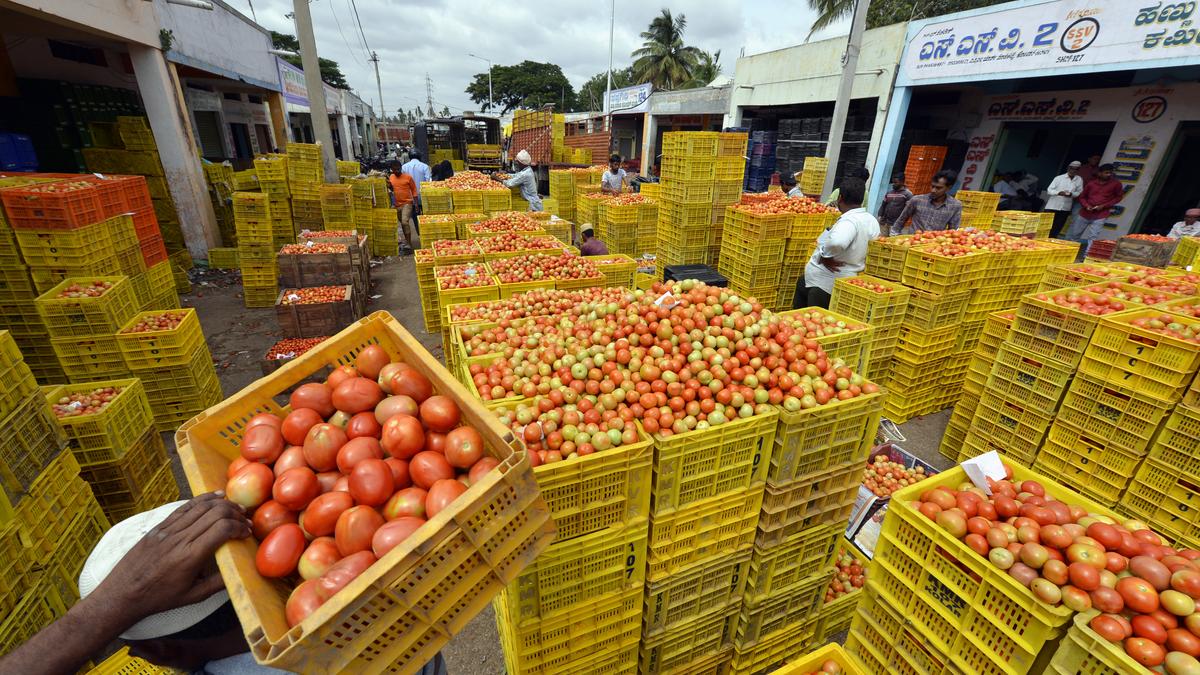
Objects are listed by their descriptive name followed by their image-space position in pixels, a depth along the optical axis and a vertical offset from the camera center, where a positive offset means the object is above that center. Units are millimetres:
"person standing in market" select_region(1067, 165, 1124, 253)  10758 -630
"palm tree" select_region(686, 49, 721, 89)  41906 +7274
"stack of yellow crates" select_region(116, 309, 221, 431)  5531 -2561
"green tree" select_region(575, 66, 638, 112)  67438 +9189
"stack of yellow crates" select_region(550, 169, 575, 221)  16719 -1278
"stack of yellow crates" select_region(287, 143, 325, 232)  11594 -999
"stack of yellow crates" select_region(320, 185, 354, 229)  12039 -1573
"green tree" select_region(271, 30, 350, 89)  51812 +8967
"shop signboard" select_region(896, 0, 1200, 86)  9477 +2956
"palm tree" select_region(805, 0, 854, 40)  21531 +6663
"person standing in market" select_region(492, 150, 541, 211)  13023 -845
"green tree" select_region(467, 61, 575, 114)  74500 +9600
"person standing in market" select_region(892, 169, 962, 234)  8039 -645
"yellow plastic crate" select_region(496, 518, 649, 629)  2570 -2266
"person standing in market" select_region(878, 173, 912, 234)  9273 -710
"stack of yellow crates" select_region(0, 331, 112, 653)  2602 -2221
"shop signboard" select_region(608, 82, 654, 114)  30328 +3537
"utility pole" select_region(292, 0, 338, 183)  12070 +1392
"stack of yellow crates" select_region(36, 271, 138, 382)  5277 -2077
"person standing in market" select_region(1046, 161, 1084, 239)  11391 -382
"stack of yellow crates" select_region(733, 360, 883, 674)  2982 -2313
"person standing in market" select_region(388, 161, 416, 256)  14281 -1262
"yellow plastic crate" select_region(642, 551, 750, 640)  3023 -2709
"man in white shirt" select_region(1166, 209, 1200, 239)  8625 -832
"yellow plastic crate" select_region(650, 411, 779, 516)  2688 -1684
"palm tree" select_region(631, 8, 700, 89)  40875 +8319
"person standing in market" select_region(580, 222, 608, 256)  8727 -1630
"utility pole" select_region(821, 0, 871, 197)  11992 +1949
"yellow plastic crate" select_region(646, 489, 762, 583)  2861 -2195
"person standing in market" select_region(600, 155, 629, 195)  14633 -733
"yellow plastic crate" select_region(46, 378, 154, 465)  3879 -2360
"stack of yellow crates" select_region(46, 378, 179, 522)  3910 -2584
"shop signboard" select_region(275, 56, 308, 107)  21938 +2628
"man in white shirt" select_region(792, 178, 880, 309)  6332 -1040
